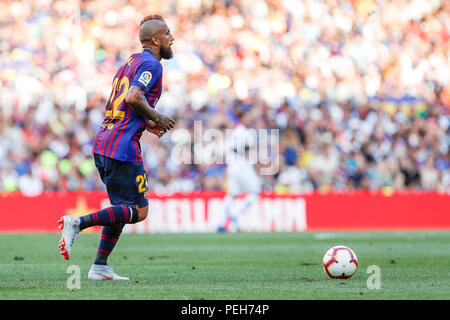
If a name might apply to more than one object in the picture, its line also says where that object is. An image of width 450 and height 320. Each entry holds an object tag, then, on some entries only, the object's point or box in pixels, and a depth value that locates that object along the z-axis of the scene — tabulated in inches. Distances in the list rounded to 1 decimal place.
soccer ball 594.9
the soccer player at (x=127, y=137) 557.6
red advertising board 1499.8
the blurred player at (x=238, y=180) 1455.5
